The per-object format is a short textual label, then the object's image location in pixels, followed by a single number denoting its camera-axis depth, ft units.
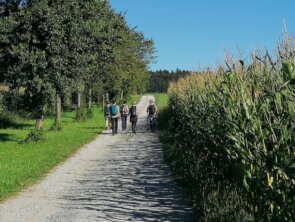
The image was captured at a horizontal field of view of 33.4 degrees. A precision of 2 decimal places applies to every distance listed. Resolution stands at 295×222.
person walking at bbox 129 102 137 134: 91.71
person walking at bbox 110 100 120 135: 88.28
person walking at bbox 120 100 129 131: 96.54
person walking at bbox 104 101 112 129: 96.17
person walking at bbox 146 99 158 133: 93.30
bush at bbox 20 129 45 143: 70.51
